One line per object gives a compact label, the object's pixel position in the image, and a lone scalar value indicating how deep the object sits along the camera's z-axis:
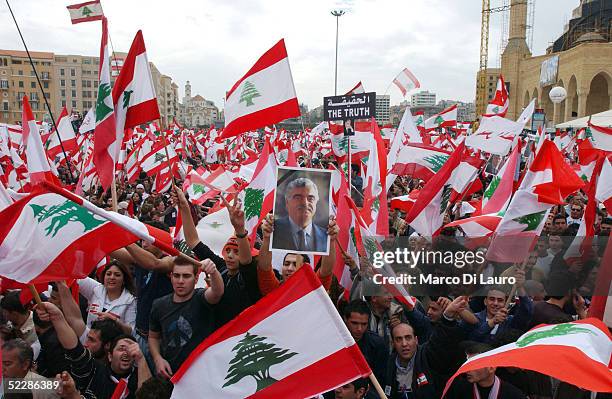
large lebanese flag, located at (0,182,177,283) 3.88
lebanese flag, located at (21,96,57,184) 6.62
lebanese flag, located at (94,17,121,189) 5.57
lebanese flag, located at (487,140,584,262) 5.29
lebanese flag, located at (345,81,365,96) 13.44
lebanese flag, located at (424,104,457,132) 18.20
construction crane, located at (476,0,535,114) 85.06
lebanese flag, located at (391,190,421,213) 8.60
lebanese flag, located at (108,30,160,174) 5.63
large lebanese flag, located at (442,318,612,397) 2.41
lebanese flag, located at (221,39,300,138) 6.18
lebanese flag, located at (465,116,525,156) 11.29
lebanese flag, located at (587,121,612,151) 10.56
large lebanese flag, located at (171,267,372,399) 2.84
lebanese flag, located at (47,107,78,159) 13.51
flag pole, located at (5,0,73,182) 6.33
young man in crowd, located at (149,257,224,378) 4.02
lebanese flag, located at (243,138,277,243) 6.55
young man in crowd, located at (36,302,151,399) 3.80
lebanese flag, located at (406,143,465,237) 6.46
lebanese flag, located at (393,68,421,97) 15.83
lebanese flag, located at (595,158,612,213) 6.69
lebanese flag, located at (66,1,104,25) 6.60
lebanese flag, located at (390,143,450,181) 9.49
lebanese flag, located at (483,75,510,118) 12.89
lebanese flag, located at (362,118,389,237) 5.93
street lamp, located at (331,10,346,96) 32.31
